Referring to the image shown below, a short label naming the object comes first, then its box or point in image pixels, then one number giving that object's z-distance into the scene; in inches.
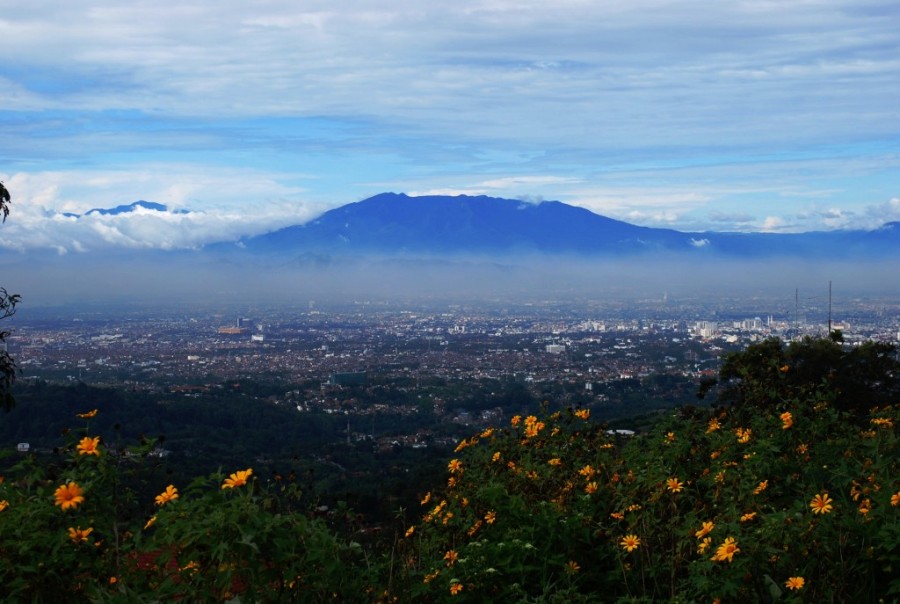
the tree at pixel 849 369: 577.0
